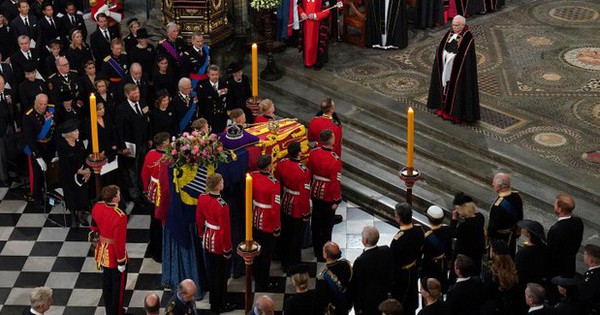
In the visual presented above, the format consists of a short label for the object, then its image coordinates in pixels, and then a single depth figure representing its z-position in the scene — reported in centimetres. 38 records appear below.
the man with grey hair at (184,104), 1368
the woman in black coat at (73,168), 1286
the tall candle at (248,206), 1007
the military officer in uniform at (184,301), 986
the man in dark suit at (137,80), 1402
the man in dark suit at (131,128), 1340
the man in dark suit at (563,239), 1078
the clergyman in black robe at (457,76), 1445
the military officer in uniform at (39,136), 1338
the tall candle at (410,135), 1092
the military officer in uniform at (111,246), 1106
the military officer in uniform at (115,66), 1466
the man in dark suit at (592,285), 992
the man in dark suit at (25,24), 1602
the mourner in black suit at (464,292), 1006
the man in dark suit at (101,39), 1569
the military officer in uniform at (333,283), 1032
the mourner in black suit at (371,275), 1053
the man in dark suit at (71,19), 1639
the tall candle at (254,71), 1228
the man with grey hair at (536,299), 962
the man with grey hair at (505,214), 1122
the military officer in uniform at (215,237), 1105
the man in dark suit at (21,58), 1497
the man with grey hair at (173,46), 1488
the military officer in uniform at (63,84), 1412
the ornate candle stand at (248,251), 1022
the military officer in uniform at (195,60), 1481
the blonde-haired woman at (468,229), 1099
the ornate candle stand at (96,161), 1152
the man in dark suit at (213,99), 1412
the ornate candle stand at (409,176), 1102
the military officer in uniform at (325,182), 1207
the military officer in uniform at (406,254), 1080
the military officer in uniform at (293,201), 1185
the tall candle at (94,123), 1147
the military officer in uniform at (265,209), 1144
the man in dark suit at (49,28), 1619
